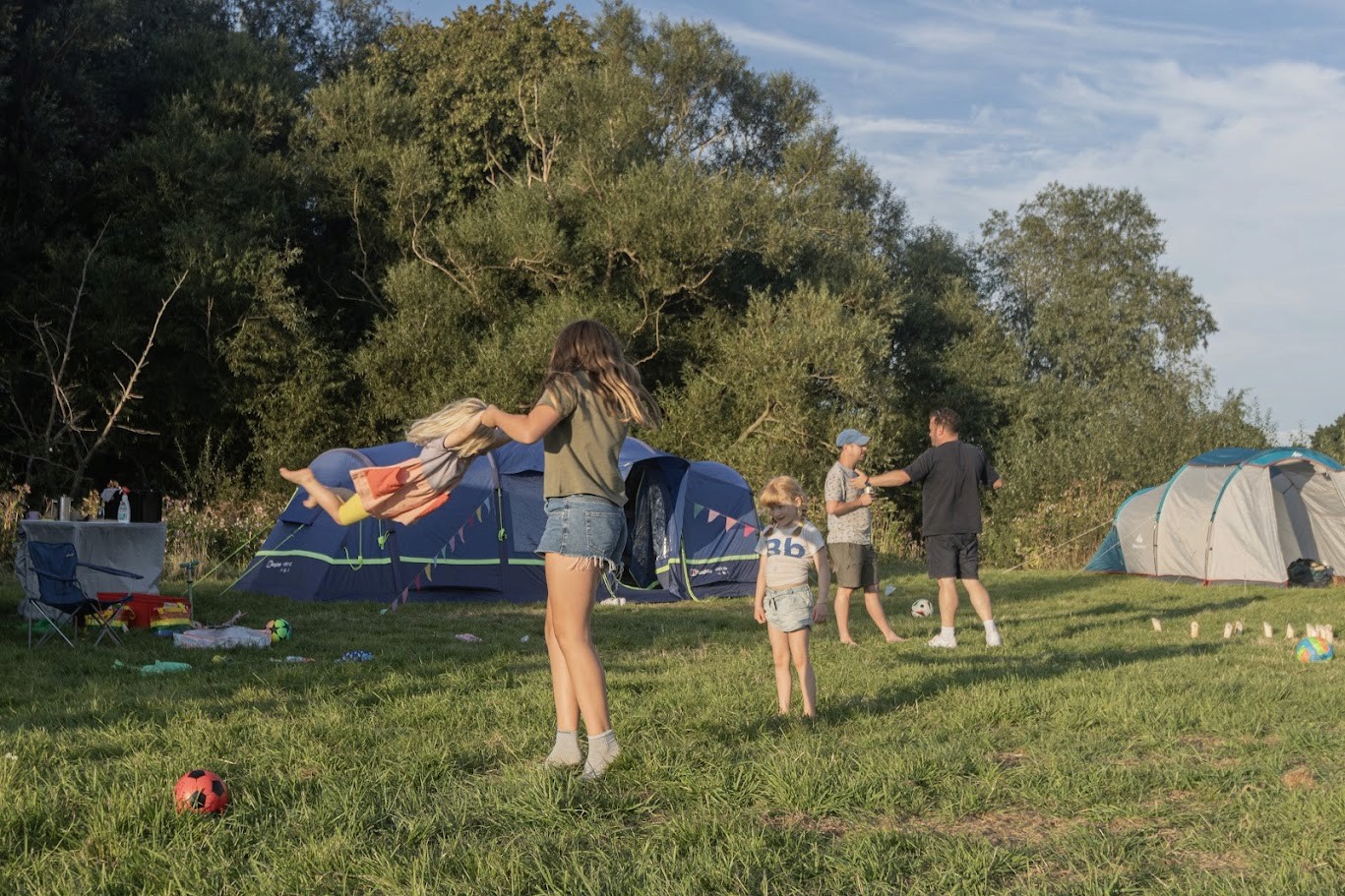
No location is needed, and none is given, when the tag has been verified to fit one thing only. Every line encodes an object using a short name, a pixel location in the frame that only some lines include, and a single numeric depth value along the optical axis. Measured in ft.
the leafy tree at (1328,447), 65.82
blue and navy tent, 38.55
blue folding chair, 25.29
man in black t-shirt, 27.17
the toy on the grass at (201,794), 11.57
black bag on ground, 49.24
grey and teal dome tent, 48.83
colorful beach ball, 24.91
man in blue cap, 27.53
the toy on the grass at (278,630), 26.53
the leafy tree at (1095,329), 72.54
